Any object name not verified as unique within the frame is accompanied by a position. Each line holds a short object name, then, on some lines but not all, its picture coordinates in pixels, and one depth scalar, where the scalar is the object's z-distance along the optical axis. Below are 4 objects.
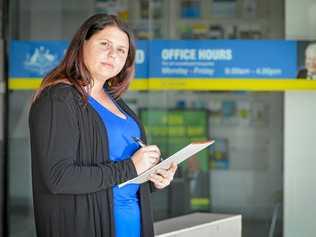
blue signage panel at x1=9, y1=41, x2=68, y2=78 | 5.26
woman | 1.91
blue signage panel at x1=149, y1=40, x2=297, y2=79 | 4.96
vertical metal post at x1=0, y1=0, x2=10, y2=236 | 5.39
